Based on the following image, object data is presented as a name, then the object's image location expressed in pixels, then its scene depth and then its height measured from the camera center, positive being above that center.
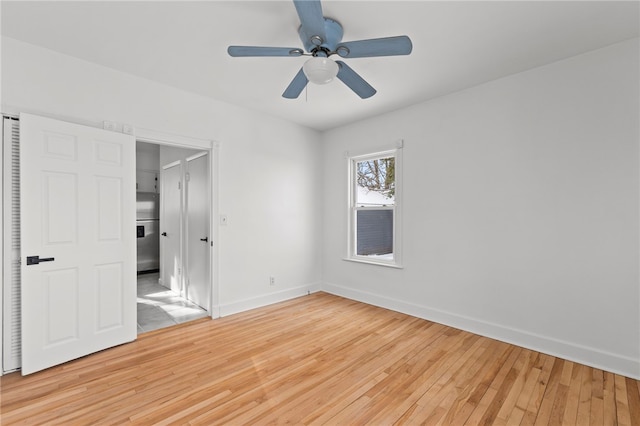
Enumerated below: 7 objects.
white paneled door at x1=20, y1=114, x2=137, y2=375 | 2.37 -0.25
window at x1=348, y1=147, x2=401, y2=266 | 4.00 +0.07
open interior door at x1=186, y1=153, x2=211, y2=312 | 3.85 -0.26
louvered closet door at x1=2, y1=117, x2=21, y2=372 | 2.33 -0.27
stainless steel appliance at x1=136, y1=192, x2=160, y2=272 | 6.11 -0.40
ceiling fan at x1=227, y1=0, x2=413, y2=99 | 1.80 +1.09
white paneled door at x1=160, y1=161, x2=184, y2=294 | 4.59 -0.24
